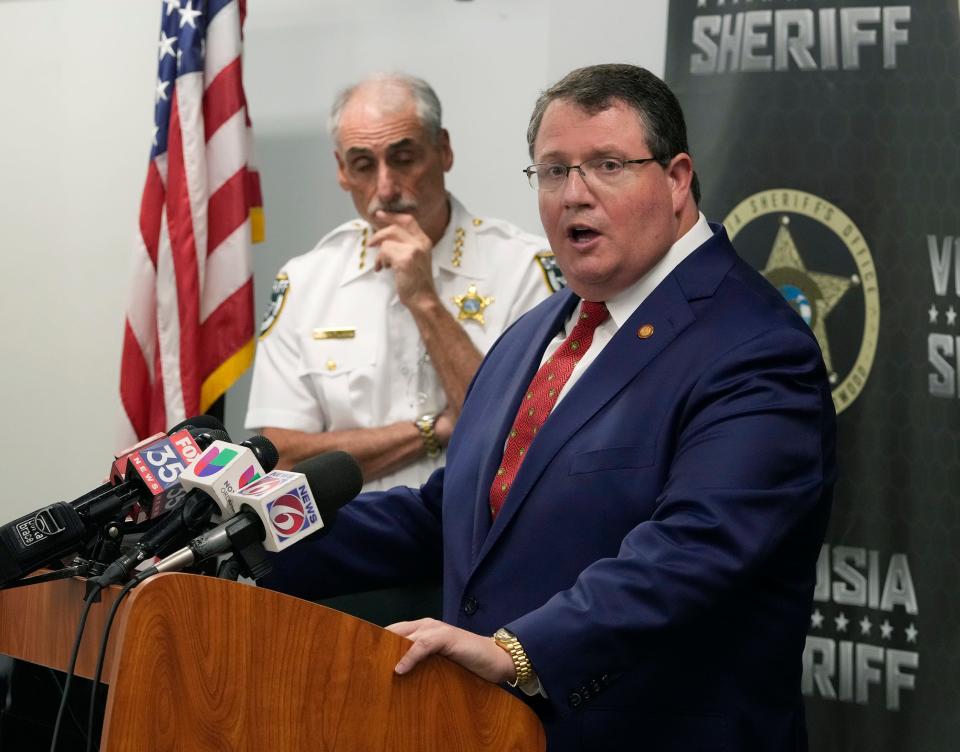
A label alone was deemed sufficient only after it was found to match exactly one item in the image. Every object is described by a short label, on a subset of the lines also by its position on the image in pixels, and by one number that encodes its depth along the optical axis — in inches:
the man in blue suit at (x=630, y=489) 129.4
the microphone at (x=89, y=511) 123.5
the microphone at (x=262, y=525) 122.2
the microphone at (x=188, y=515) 122.8
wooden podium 119.5
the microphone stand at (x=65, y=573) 124.8
